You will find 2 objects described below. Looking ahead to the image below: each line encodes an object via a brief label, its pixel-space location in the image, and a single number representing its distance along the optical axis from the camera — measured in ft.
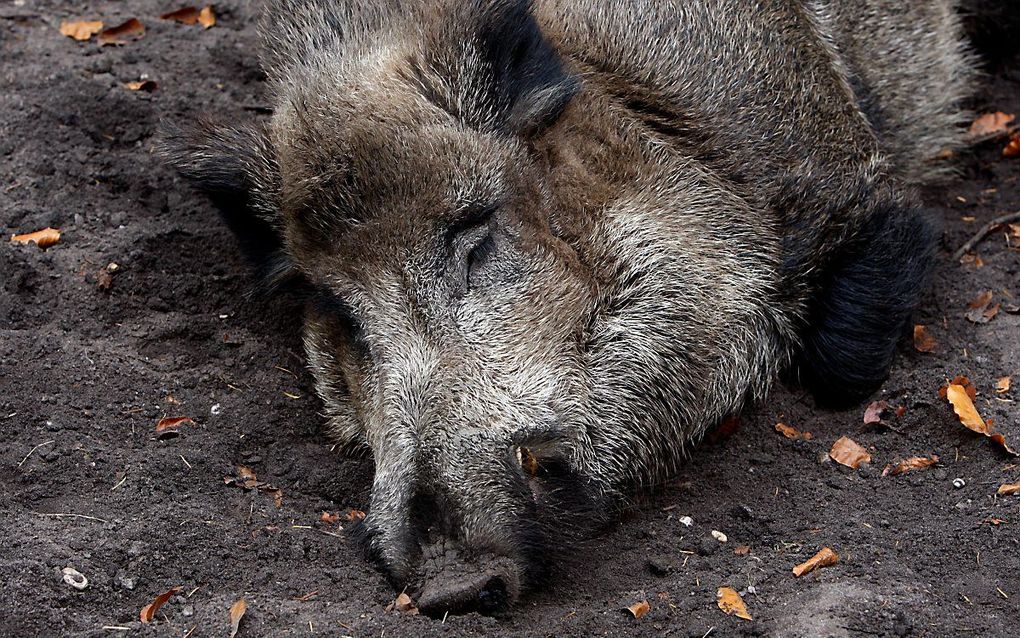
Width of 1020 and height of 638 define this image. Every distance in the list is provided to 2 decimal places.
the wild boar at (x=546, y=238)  23.35
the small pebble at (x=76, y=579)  21.98
